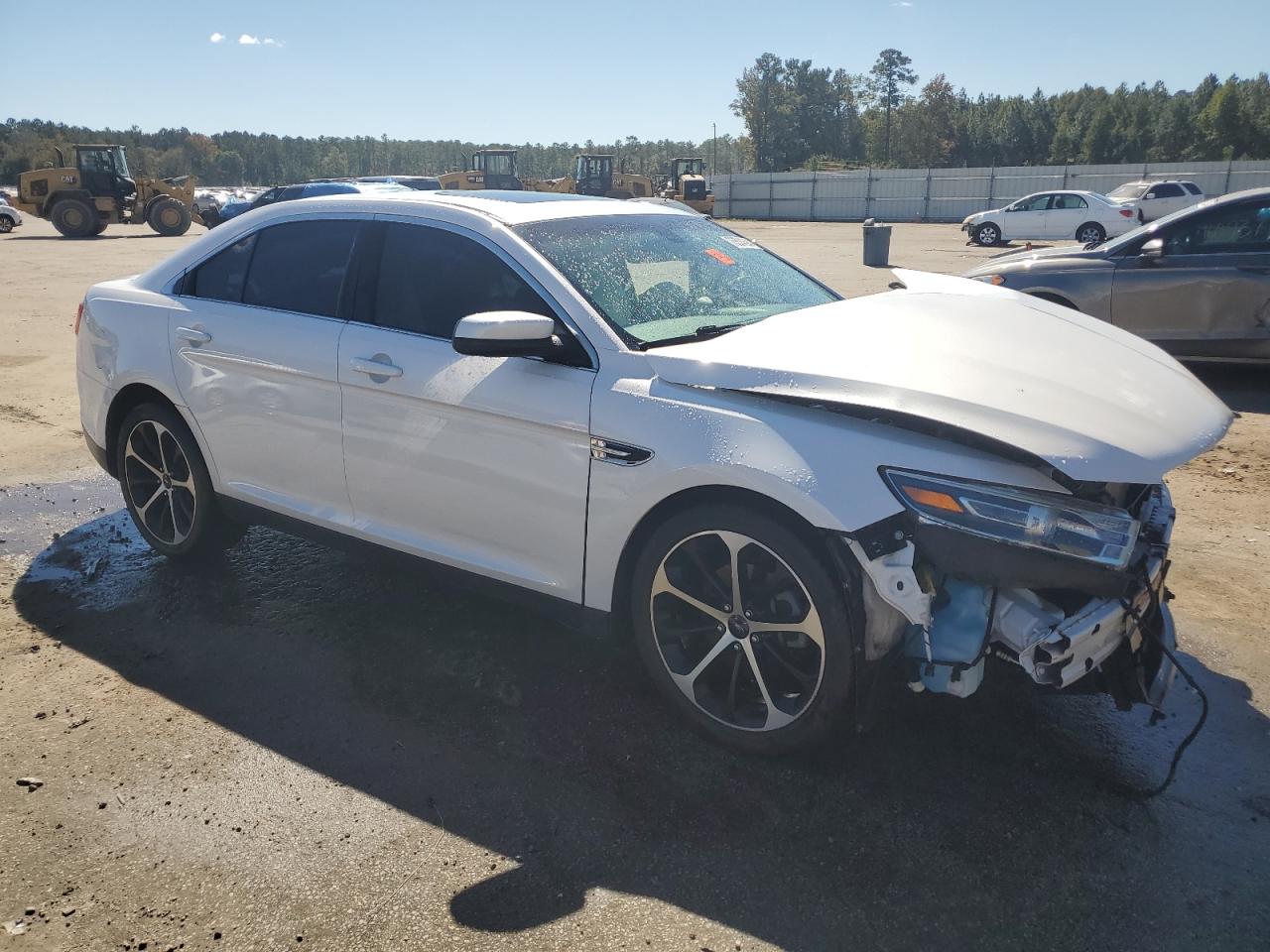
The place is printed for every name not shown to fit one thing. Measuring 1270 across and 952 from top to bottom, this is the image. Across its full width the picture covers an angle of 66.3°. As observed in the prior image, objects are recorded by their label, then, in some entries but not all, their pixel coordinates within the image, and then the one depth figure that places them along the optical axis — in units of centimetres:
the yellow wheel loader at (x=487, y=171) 3484
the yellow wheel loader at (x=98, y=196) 2998
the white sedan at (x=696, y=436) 267
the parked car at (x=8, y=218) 3381
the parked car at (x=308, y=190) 2059
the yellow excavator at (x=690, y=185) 4556
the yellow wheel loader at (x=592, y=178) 3888
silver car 777
